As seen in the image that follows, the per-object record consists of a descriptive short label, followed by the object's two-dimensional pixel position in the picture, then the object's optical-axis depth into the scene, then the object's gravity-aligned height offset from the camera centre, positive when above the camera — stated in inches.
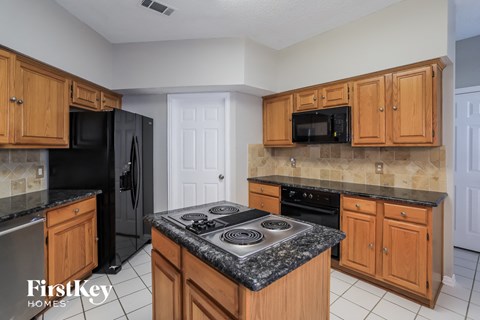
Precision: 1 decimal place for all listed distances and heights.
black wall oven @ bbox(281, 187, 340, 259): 101.8 -21.6
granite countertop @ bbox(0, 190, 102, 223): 67.9 -14.2
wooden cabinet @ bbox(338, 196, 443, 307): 79.4 -31.4
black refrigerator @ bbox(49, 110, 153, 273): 99.9 -4.6
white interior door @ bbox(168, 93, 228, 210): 135.6 +5.1
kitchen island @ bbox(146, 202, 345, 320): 36.0 -20.9
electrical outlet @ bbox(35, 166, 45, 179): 99.0 -5.9
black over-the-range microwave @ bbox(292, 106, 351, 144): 109.7 +15.7
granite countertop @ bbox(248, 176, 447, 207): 82.0 -13.0
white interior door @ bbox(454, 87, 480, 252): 118.2 -5.2
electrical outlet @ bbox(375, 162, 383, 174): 110.8 -4.0
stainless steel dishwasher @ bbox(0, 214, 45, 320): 64.4 -29.7
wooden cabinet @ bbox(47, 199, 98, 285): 79.4 -31.6
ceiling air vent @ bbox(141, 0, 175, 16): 90.8 +58.4
